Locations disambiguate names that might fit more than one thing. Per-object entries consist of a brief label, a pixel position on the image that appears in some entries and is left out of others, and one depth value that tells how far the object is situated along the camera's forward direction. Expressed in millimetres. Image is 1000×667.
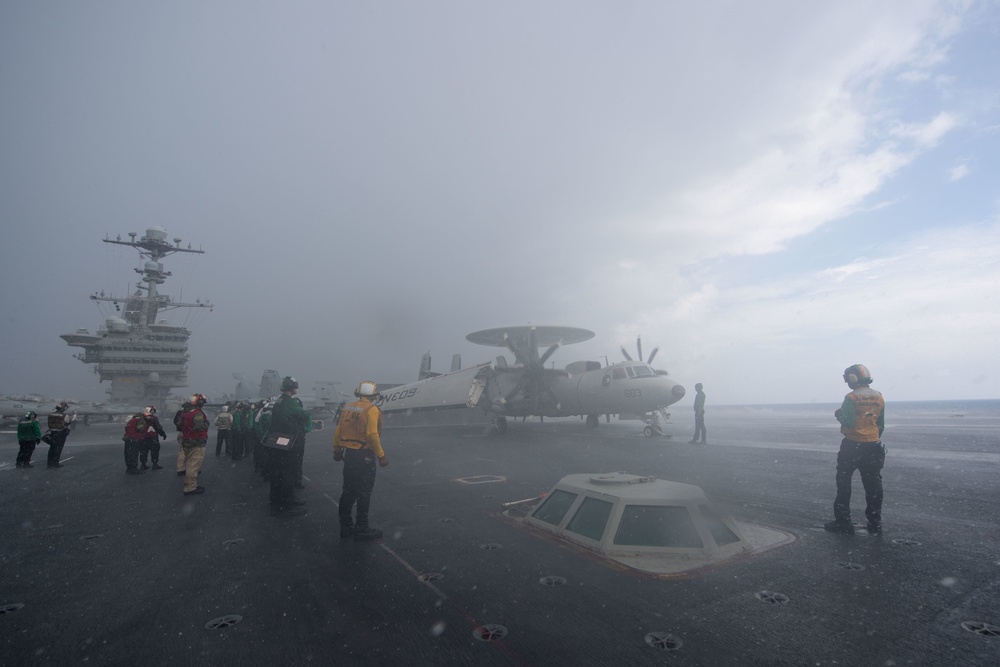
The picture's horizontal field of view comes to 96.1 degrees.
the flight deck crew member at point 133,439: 13499
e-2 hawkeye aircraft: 20859
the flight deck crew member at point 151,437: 13531
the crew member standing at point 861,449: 6219
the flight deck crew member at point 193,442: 9922
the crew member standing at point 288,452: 8078
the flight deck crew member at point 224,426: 16984
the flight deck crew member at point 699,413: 17750
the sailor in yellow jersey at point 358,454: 6504
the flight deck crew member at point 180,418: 10234
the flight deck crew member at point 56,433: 15000
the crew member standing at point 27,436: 15164
